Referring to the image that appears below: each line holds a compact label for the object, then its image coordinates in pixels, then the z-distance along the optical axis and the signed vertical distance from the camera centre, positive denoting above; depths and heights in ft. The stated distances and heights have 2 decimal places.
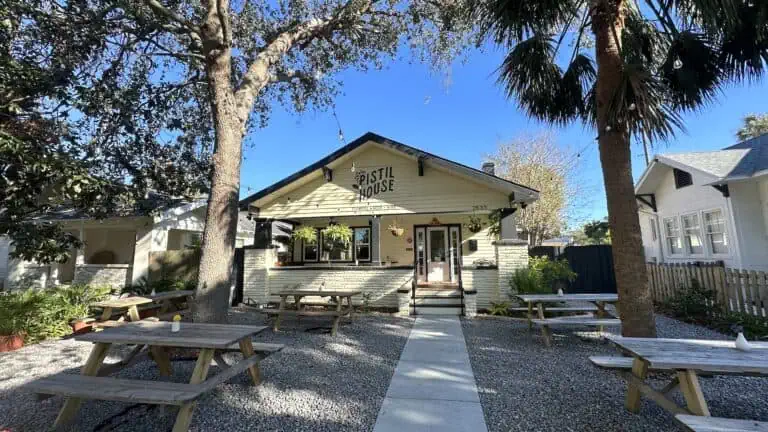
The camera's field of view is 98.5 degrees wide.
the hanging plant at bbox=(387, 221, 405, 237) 36.64 +3.70
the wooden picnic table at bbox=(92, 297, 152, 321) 20.54 -2.36
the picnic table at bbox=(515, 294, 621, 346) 18.71 -3.39
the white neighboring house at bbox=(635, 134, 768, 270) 29.71 +5.46
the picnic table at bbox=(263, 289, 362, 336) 22.68 -3.34
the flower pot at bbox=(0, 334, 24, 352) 19.88 -4.44
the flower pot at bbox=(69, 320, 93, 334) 22.88 -4.06
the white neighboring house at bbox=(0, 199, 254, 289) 36.65 +2.87
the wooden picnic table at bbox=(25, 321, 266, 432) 8.95 -3.34
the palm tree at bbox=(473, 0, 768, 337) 13.74 +9.97
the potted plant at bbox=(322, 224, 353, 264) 32.81 +2.65
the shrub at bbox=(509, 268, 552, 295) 27.89 -1.89
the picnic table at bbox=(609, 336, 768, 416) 8.58 -2.80
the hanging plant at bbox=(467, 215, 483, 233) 34.10 +3.84
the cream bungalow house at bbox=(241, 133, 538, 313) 31.40 +4.33
